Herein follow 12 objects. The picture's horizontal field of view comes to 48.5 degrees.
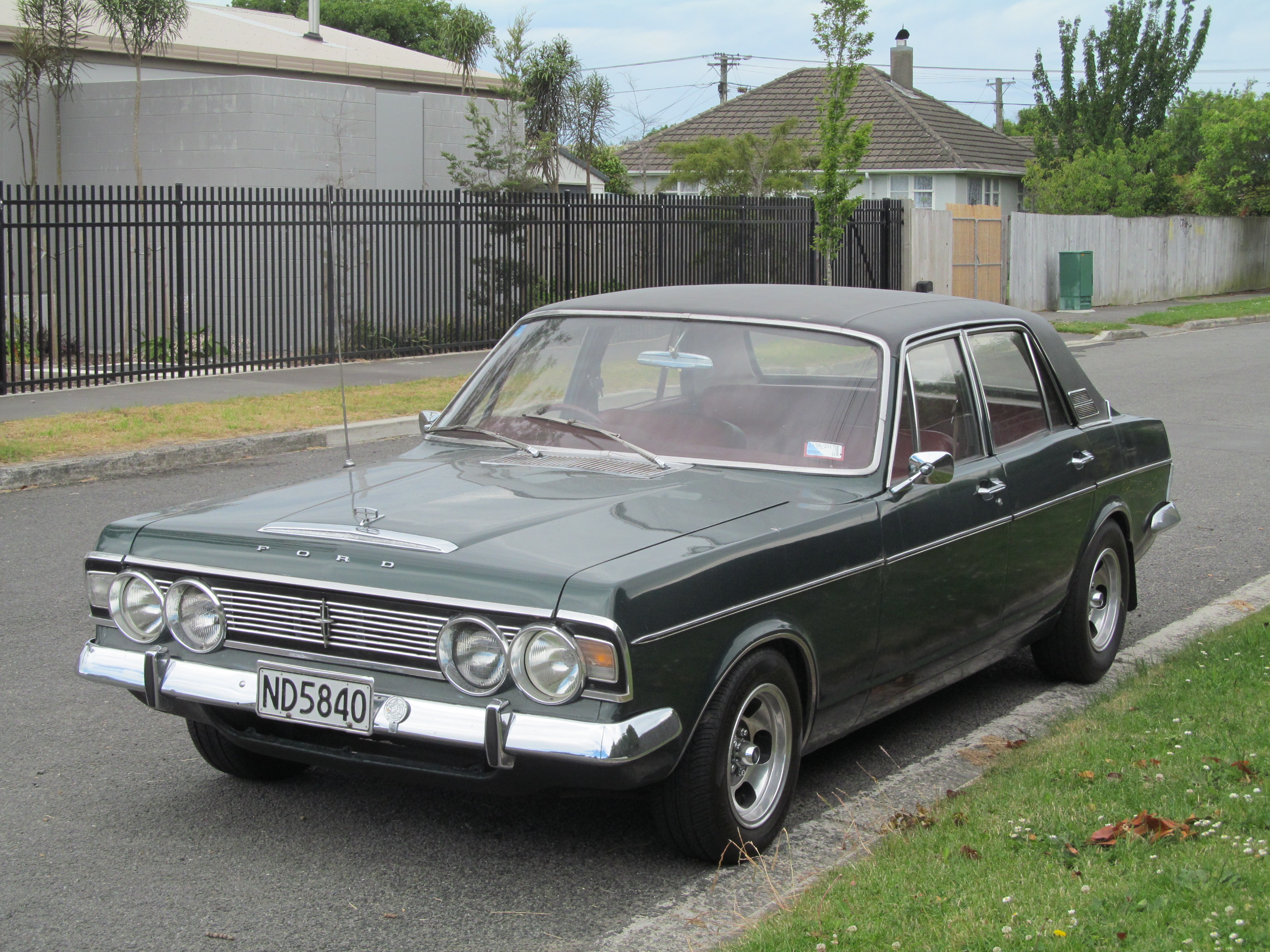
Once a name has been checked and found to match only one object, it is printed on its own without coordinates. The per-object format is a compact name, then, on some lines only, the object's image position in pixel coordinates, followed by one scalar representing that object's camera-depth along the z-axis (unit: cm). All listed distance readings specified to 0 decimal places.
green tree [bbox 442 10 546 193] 2331
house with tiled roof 4141
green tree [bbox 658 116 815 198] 3225
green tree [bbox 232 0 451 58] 6550
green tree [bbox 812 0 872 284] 2095
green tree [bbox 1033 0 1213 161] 4234
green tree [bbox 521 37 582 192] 2762
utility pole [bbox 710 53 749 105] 6838
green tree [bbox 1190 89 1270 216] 3900
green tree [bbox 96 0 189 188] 2017
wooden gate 2822
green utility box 2983
